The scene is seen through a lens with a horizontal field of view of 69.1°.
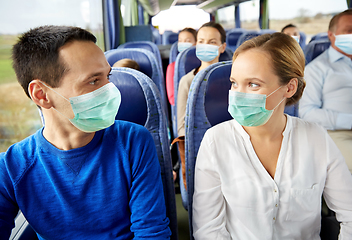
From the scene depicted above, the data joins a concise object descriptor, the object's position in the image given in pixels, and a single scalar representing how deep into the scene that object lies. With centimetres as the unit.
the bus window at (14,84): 137
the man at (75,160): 90
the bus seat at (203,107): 122
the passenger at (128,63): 196
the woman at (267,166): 101
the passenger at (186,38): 368
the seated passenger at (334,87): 190
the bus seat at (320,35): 578
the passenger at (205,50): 219
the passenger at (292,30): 442
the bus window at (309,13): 620
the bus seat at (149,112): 117
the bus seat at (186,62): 267
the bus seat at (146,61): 210
